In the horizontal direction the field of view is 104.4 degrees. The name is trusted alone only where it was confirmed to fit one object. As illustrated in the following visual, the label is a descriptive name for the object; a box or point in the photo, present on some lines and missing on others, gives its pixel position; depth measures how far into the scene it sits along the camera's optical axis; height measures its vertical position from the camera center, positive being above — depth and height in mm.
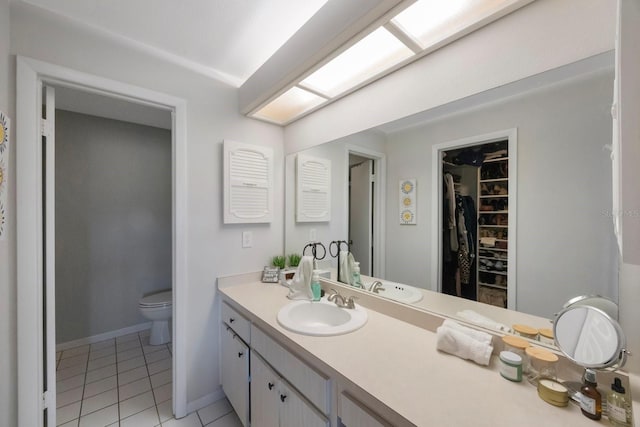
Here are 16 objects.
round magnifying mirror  632 -337
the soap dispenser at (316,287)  1510 -463
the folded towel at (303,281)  1569 -441
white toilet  2436 -1014
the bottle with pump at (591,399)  626 -474
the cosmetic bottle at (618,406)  591 -468
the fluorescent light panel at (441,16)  933 +781
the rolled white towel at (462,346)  859 -478
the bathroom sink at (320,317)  1085 -536
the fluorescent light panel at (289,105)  1655 +784
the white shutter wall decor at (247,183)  1756 +211
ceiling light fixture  935 +771
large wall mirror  777 +139
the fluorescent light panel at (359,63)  1150 +785
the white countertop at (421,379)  635 -521
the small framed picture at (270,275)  1874 -481
